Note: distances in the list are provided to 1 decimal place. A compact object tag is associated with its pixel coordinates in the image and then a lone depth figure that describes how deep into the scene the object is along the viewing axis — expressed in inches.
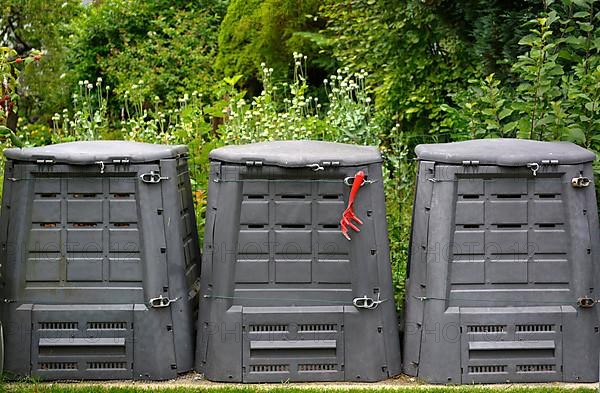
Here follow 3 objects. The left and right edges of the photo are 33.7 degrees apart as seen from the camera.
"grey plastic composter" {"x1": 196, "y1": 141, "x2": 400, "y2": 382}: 199.6
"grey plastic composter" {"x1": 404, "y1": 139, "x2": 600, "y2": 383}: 199.5
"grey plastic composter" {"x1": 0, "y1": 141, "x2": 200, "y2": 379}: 202.5
